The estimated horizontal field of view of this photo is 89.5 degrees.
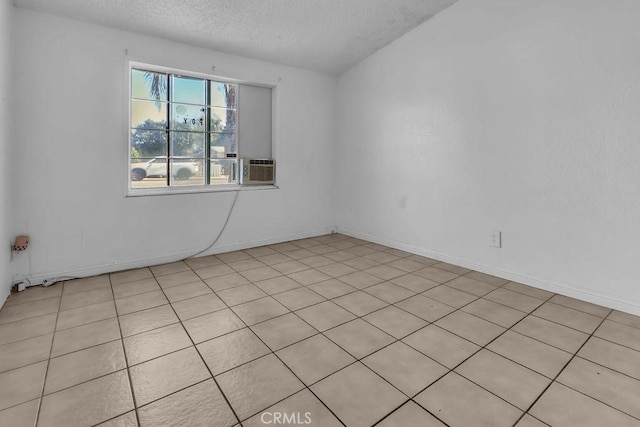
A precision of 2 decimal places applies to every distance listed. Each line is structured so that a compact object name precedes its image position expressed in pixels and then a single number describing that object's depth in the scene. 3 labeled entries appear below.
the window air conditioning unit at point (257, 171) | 4.18
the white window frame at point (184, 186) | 3.26
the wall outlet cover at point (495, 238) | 3.15
